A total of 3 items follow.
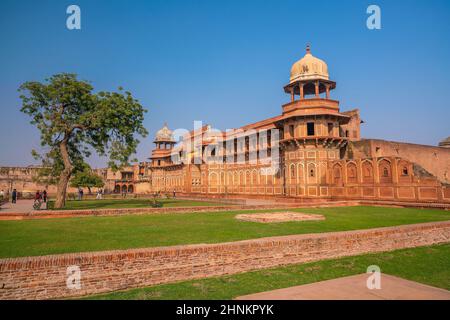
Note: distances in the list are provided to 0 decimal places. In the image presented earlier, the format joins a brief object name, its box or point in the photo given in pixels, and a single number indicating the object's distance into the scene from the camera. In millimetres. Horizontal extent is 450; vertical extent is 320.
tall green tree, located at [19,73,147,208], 19062
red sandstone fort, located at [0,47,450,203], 22594
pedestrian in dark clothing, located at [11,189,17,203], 27075
